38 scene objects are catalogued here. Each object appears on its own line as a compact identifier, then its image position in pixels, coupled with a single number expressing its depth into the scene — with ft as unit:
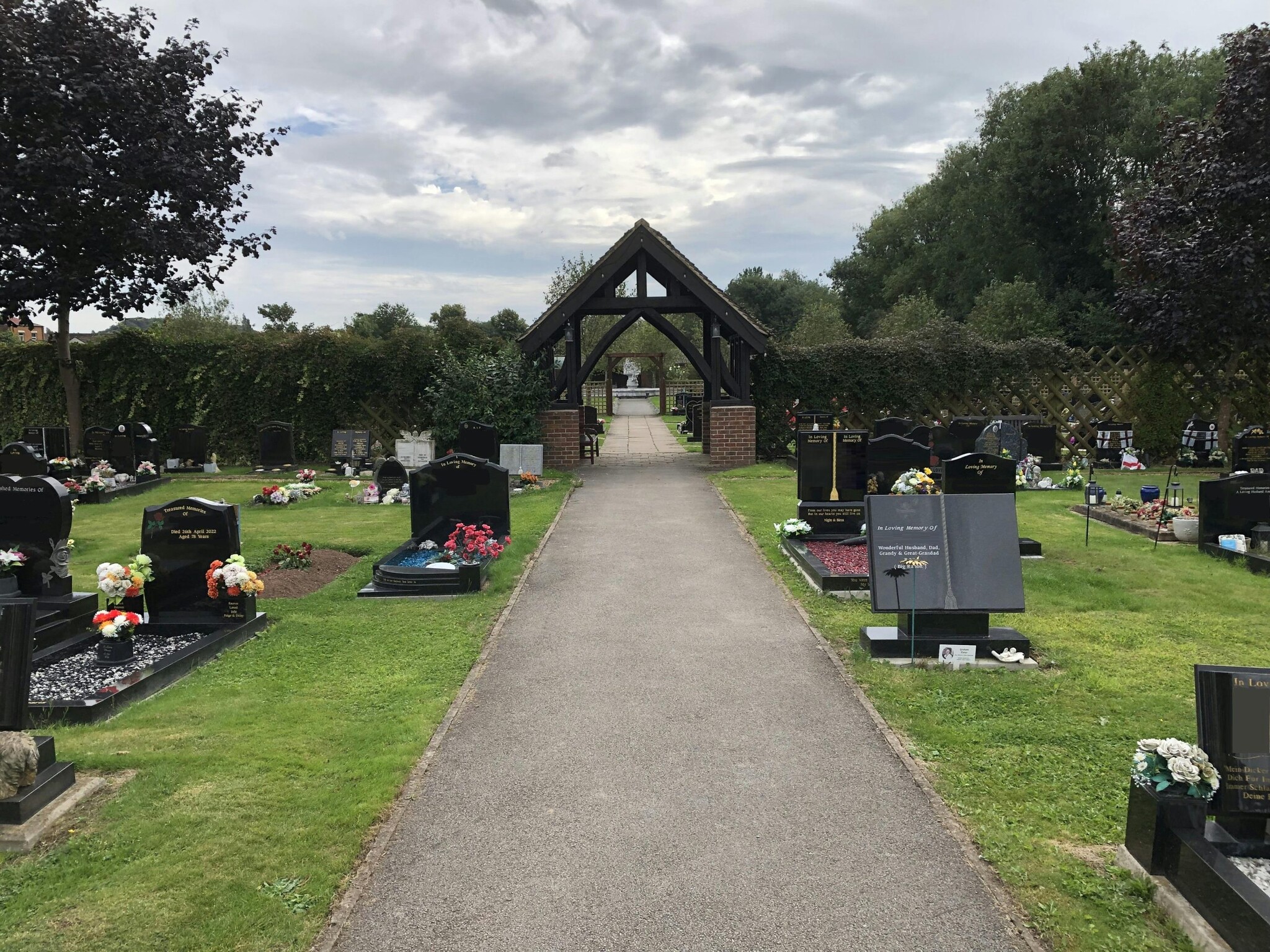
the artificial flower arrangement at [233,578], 25.09
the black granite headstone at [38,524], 26.45
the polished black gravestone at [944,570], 22.72
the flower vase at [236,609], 25.98
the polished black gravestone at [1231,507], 34.92
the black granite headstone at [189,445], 70.74
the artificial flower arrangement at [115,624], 22.52
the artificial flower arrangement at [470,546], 32.22
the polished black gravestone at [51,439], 69.15
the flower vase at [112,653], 23.09
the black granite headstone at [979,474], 36.83
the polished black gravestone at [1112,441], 68.44
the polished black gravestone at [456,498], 36.27
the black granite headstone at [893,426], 56.90
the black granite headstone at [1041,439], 65.31
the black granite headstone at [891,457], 40.81
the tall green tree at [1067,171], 113.91
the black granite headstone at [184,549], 26.03
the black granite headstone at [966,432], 61.05
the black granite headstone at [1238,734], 12.61
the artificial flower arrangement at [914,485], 35.29
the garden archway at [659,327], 64.64
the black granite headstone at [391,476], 55.31
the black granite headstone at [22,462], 49.88
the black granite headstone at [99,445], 65.21
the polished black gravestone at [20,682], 15.29
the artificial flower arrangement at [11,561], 25.52
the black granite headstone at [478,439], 57.52
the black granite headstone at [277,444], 70.03
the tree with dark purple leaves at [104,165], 59.41
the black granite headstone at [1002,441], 55.88
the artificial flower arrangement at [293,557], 35.40
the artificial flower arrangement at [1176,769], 12.31
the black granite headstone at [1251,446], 50.24
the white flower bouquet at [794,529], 36.27
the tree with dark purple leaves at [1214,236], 58.18
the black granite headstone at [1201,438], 65.87
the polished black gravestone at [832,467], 39.68
